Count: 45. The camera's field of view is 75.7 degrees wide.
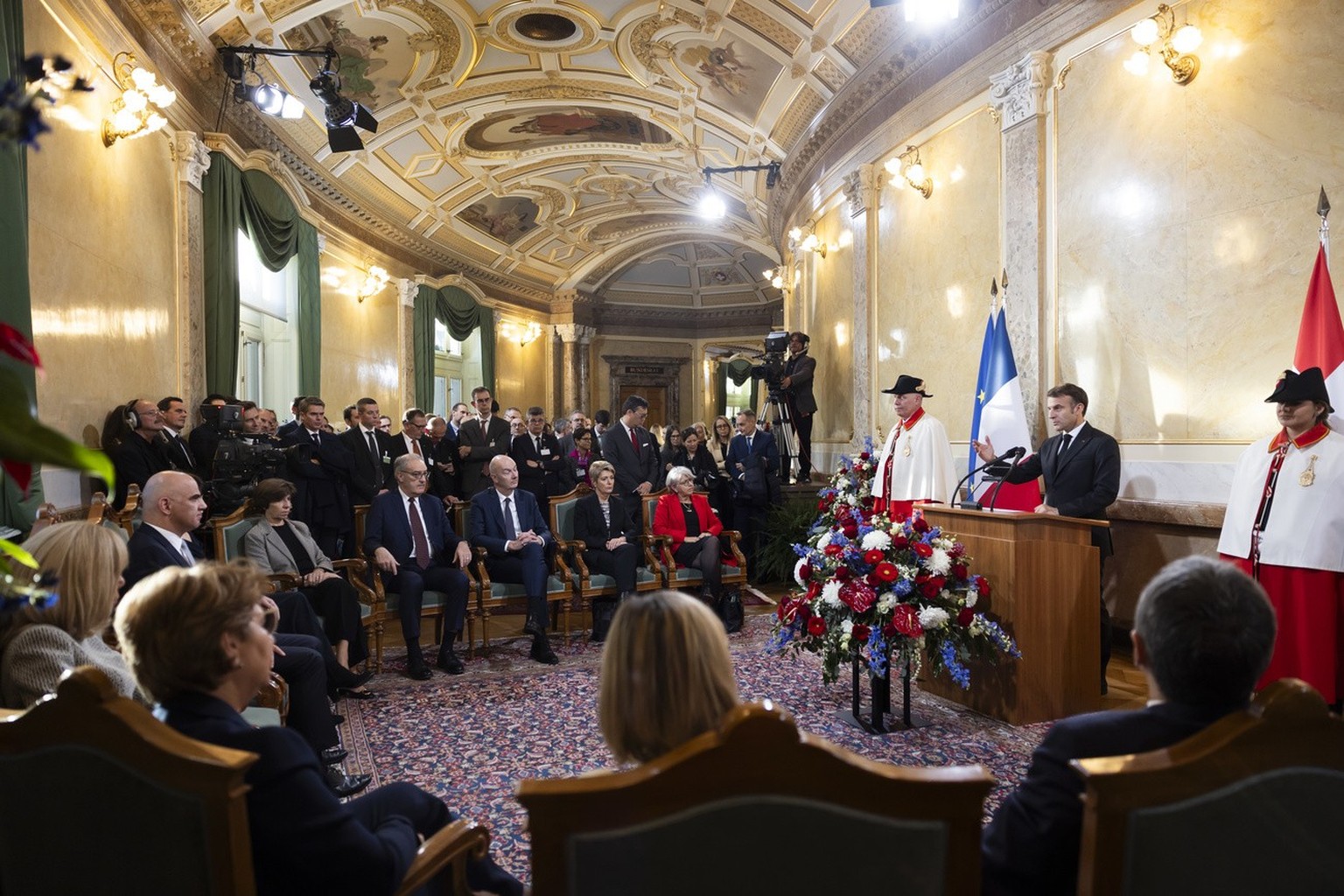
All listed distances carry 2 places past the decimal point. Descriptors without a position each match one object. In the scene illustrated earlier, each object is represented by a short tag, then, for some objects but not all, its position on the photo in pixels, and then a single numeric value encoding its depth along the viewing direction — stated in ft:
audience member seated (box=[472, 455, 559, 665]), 16.70
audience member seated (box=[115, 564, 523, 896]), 4.35
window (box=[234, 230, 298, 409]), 28.86
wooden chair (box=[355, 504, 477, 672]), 15.43
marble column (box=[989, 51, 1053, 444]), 18.19
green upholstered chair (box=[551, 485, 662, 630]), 17.83
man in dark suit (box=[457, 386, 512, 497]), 25.36
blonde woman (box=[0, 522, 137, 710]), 6.19
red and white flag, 12.12
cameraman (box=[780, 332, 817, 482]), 27.37
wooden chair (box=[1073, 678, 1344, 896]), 3.62
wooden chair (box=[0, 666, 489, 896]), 3.85
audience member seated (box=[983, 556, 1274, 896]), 4.16
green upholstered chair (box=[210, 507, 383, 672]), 13.41
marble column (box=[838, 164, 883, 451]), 25.40
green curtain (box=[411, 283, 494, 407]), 42.22
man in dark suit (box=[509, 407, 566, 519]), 26.12
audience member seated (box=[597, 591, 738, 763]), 4.16
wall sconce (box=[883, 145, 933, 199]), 22.06
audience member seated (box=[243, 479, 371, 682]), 13.55
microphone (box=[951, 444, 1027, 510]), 13.04
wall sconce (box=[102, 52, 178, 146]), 17.19
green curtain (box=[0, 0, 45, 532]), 12.60
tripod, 28.09
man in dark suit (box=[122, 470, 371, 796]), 10.36
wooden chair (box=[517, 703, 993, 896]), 3.35
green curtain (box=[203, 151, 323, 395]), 22.82
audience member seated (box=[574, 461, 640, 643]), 18.03
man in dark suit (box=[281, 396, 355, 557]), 19.39
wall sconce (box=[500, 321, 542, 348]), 53.37
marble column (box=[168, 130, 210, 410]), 21.43
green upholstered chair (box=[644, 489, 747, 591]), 18.53
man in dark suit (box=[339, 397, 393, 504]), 21.64
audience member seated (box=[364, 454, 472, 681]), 15.43
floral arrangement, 11.54
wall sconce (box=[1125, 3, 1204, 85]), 14.53
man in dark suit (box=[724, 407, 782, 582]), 24.49
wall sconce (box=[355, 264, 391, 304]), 36.06
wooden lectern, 11.96
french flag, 17.07
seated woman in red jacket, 18.65
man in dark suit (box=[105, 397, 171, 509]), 16.28
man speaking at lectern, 13.67
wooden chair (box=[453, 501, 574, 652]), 16.57
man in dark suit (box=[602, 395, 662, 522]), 23.90
